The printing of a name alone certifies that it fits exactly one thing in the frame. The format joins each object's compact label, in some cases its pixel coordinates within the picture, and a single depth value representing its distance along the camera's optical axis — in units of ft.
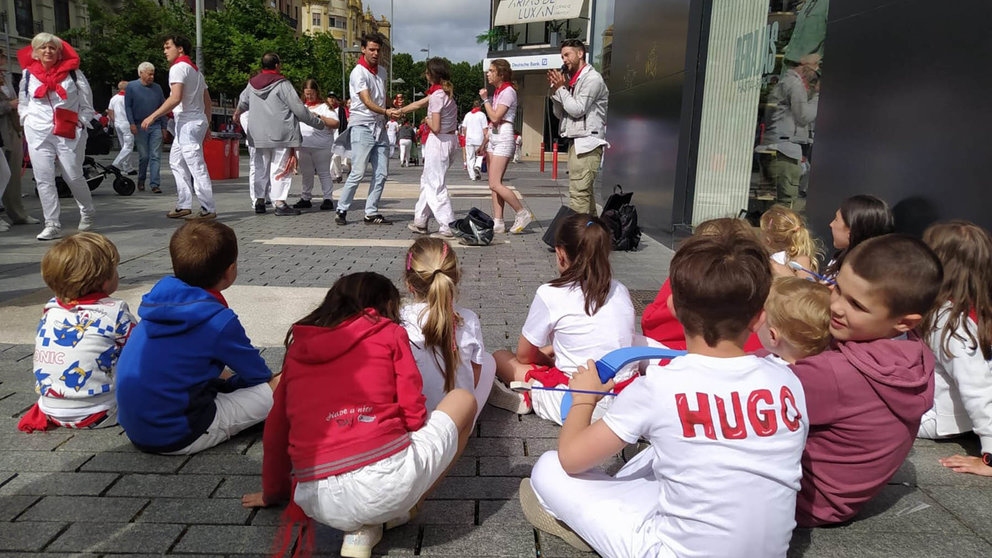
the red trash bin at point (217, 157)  54.44
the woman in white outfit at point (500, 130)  29.27
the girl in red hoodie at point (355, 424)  7.61
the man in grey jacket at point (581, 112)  26.03
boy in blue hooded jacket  9.75
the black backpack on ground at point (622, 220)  27.14
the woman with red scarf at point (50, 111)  25.41
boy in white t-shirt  6.51
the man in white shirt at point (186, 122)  30.32
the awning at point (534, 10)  110.32
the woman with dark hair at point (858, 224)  13.85
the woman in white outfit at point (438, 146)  28.58
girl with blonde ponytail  9.53
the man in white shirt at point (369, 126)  30.53
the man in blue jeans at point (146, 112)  43.65
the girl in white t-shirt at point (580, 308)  11.14
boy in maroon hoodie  7.72
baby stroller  40.32
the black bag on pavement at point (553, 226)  23.15
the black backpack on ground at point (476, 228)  27.40
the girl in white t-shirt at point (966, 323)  10.31
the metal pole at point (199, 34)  74.21
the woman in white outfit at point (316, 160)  36.68
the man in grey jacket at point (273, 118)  33.86
